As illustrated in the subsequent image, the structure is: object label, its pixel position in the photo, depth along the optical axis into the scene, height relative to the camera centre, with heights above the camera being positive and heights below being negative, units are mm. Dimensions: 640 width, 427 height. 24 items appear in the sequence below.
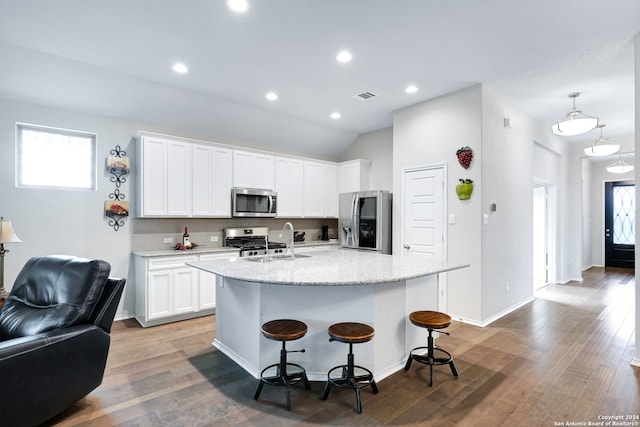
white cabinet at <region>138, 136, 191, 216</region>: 4277 +501
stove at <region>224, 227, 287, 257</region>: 4949 -465
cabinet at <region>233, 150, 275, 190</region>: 5133 +723
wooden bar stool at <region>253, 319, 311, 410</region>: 2262 -1099
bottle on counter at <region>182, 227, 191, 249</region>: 4656 -388
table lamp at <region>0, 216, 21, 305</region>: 3078 -241
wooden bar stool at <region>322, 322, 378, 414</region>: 2246 -1161
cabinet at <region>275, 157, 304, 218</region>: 5684 +499
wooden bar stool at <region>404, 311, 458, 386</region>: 2572 -893
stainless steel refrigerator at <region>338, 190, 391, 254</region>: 5156 -118
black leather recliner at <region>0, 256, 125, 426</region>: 1813 -773
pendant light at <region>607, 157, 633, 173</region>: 6598 +962
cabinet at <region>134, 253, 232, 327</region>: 4027 -1003
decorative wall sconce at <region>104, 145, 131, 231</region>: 4281 +333
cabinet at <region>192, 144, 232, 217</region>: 4711 +495
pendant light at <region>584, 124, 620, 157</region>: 4812 +987
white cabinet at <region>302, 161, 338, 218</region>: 6055 +442
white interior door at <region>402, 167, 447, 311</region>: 4434 -19
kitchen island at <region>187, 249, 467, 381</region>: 2619 -803
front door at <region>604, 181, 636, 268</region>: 8219 -270
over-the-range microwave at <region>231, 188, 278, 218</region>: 5086 +186
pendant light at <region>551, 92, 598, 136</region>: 3705 +1038
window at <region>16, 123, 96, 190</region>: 3867 +704
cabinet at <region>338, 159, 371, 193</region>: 6117 +744
